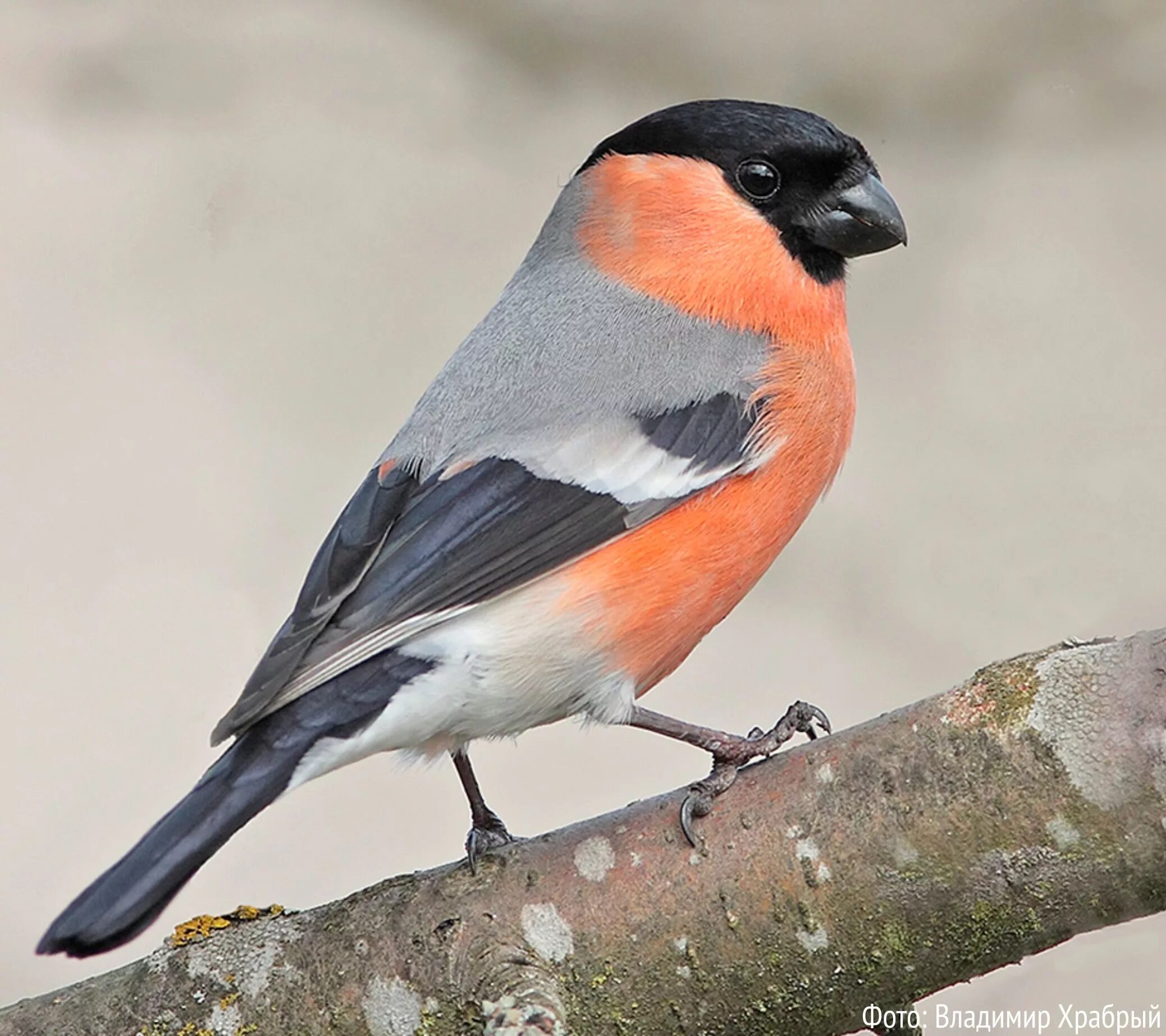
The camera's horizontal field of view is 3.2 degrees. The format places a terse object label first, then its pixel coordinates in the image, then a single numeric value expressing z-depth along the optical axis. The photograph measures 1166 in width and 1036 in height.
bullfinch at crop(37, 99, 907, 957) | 2.79
